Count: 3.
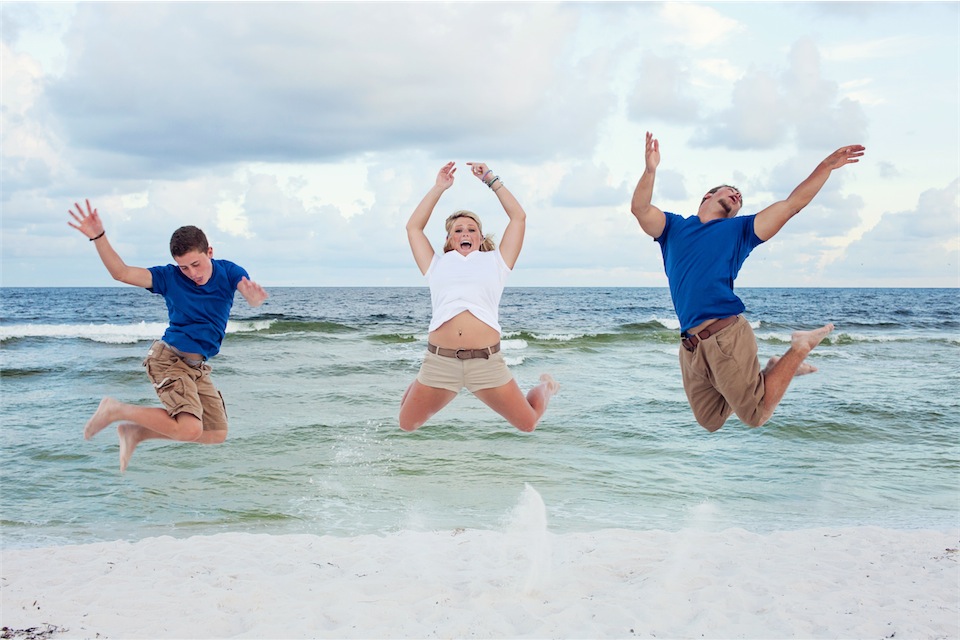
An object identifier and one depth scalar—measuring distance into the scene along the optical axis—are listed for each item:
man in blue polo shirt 5.50
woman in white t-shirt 5.95
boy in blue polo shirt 5.71
